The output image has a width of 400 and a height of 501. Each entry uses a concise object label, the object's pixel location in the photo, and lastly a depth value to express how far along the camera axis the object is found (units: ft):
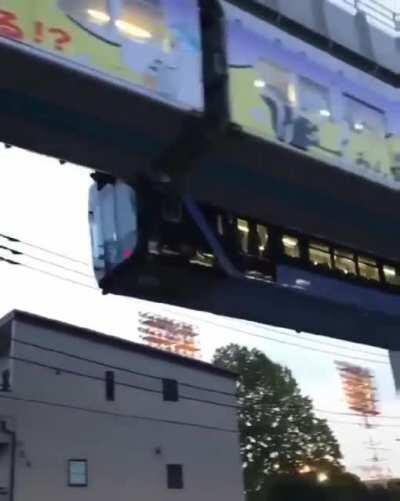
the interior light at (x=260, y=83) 34.86
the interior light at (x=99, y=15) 30.50
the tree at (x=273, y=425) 133.18
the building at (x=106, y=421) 72.33
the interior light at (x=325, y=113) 37.75
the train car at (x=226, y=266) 36.73
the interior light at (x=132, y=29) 31.53
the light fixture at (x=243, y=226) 41.11
